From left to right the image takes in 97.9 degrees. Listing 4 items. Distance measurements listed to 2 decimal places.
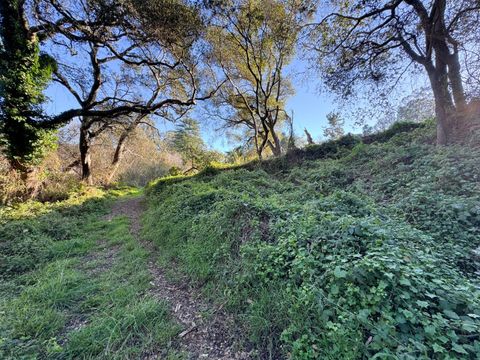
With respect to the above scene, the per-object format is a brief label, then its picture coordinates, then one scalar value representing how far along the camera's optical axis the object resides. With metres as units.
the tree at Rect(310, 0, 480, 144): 5.63
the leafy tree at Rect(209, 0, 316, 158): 9.95
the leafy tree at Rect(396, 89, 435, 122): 8.03
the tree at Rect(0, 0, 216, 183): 7.54
